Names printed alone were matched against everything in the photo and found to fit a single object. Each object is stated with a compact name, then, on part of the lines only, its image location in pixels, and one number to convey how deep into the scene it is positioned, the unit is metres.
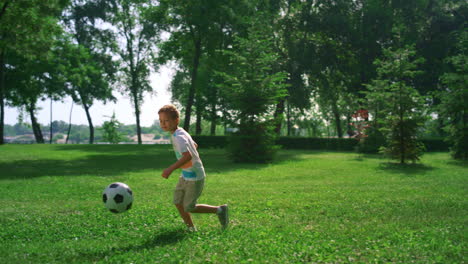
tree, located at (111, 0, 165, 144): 47.50
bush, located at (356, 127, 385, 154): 29.47
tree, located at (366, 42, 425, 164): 19.98
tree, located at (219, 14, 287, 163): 21.77
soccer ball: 6.23
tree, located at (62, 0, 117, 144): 41.78
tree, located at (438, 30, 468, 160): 22.03
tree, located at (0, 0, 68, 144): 20.38
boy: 5.91
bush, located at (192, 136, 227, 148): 36.94
